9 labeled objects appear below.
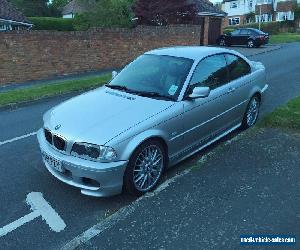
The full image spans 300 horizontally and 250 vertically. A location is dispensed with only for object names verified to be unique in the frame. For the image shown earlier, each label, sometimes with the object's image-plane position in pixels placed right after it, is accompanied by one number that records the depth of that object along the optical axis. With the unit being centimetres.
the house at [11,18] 2394
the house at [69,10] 6131
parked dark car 2600
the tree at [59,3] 7235
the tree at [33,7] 5600
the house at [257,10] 5839
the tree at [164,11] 2442
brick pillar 2775
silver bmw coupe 427
